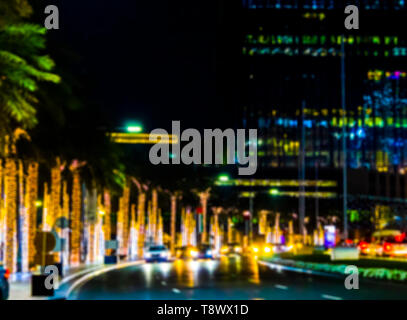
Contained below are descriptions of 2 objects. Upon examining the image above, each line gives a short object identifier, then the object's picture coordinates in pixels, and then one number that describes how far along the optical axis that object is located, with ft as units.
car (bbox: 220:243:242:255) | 369.53
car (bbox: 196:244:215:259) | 286.25
